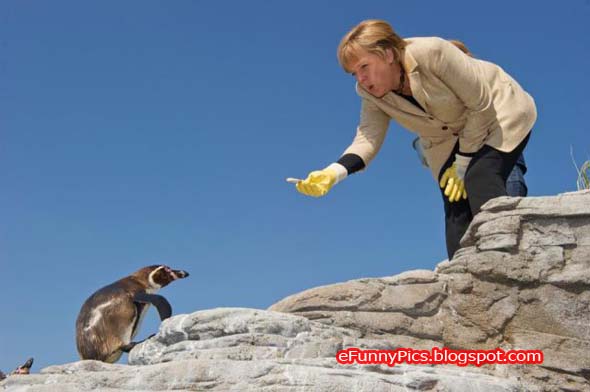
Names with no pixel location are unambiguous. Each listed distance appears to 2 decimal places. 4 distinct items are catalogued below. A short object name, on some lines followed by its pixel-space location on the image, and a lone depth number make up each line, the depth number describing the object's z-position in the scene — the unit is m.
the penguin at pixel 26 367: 5.12
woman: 4.72
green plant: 7.12
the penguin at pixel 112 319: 5.33
